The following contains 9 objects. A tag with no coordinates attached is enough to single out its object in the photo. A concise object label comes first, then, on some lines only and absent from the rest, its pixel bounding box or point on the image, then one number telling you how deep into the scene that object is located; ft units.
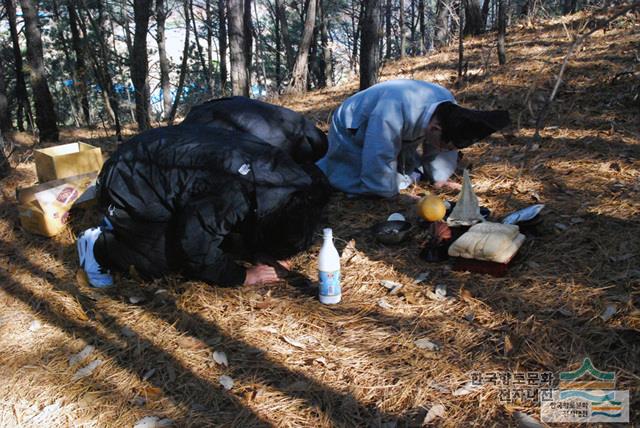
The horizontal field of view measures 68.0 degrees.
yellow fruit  10.41
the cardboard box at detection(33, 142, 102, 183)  13.48
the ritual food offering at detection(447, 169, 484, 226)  10.40
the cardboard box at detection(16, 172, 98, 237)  12.30
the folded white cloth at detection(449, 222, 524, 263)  8.77
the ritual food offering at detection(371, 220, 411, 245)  10.51
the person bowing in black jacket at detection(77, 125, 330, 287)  8.82
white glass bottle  8.50
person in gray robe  12.08
